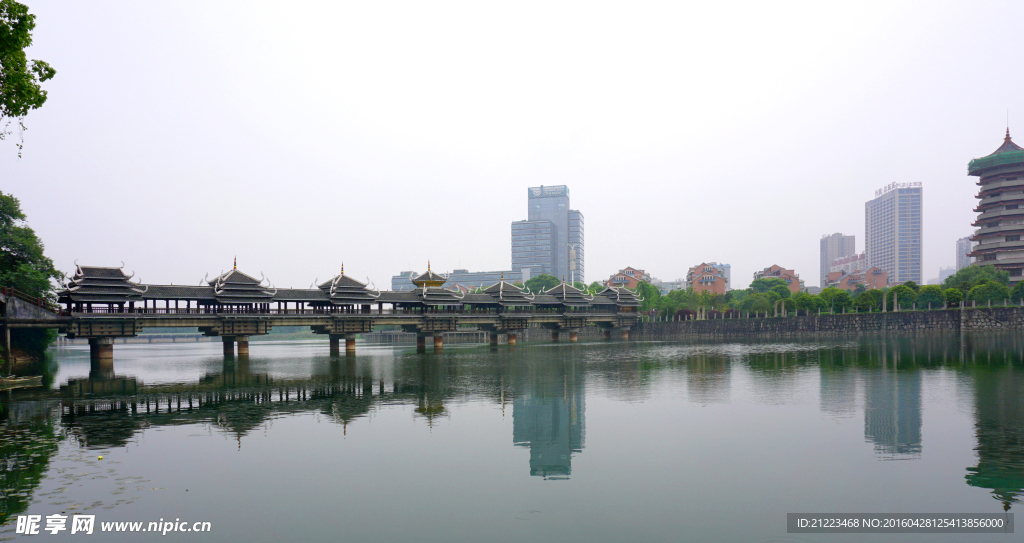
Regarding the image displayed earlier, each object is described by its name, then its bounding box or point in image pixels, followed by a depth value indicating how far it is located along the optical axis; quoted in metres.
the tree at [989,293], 80.69
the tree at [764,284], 154.71
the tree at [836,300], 98.25
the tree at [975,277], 89.69
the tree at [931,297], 87.62
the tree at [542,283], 170.50
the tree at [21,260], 46.75
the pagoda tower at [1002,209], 101.75
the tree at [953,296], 80.12
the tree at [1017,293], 80.19
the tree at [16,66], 19.45
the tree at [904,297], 90.69
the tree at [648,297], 132.38
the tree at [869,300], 90.62
